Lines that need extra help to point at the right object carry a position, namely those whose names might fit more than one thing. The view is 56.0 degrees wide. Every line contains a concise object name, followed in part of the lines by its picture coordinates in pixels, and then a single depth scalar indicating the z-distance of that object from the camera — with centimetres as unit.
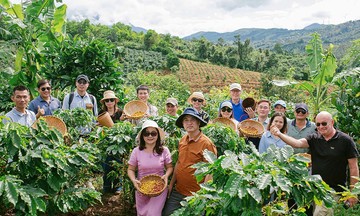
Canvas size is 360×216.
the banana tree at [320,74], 674
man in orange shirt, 330
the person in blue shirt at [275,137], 388
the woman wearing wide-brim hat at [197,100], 487
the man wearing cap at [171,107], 456
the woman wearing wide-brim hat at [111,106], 484
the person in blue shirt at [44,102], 468
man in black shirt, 342
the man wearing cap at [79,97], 489
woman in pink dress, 340
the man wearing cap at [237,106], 517
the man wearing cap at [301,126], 416
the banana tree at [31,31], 596
